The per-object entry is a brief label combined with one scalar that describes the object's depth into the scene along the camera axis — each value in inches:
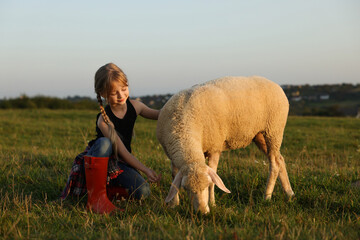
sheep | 115.4
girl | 127.3
